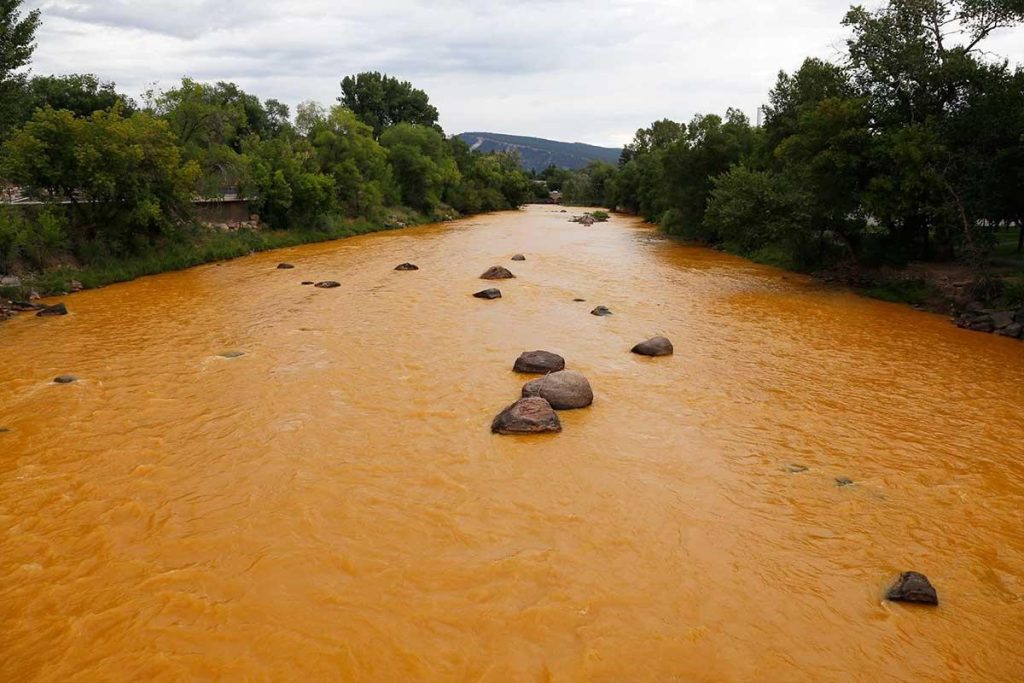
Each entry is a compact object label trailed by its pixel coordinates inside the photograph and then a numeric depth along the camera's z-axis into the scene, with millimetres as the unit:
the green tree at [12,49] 19953
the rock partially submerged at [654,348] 18719
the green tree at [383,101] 105938
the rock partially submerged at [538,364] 16734
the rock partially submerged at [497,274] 31617
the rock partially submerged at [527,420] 13094
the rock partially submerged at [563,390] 14500
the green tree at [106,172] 28094
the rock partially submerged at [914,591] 8062
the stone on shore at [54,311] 23258
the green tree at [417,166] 71188
